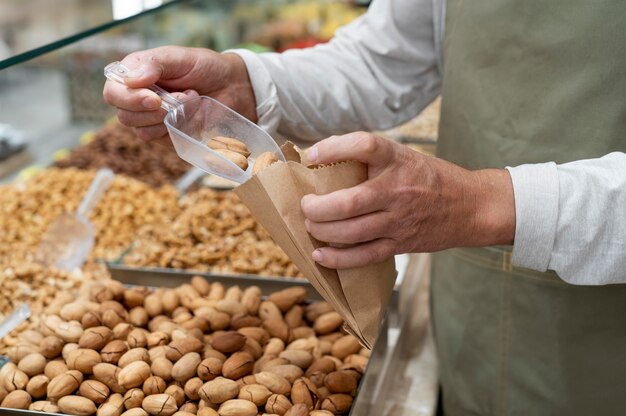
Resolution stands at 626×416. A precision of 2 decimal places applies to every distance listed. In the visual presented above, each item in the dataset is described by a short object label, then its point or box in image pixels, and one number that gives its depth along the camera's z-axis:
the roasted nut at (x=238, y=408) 1.04
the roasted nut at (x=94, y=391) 1.07
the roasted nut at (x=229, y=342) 1.17
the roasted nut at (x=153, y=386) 1.07
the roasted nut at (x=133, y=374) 1.07
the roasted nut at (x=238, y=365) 1.11
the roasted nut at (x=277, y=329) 1.25
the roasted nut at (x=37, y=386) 1.08
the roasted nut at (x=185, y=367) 1.09
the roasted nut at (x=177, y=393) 1.07
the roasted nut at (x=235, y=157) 0.93
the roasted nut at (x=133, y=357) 1.11
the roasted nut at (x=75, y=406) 1.04
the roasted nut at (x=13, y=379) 1.09
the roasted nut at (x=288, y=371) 1.12
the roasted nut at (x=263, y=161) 0.90
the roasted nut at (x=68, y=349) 1.14
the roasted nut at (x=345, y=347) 1.24
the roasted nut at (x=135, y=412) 1.03
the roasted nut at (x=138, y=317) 1.25
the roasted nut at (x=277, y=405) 1.05
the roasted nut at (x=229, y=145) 0.97
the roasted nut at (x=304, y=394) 1.08
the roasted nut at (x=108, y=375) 1.09
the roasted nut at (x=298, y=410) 1.03
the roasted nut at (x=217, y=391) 1.05
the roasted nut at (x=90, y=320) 1.19
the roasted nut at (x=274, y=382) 1.08
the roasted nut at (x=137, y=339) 1.16
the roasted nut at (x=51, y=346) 1.15
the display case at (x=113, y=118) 1.30
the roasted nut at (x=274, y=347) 1.20
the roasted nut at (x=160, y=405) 1.04
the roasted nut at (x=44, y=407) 1.05
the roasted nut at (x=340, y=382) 1.12
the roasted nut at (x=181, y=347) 1.13
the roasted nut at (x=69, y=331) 1.17
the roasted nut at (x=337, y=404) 1.08
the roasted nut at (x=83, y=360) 1.10
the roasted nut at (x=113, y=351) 1.12
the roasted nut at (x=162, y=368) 1.10
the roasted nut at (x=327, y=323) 1.29
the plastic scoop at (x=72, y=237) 1.61
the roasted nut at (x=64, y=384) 1.07
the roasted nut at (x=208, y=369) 1.09
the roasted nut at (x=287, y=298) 1.33
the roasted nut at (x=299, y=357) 1.17
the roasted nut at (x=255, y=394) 1.05
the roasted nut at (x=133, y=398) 1.06
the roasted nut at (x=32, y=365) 1.12
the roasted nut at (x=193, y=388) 1.07
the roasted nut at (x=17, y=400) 1.06
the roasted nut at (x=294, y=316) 1.30
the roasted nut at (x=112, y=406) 1.04
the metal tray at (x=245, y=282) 1.27
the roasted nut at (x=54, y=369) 1.11
